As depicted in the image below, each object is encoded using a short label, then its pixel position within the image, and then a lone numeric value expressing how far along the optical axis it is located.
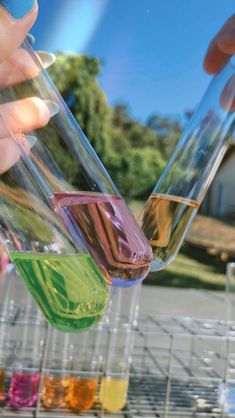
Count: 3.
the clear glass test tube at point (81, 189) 0.25
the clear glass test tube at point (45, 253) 0.26
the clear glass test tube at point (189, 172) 0.29
